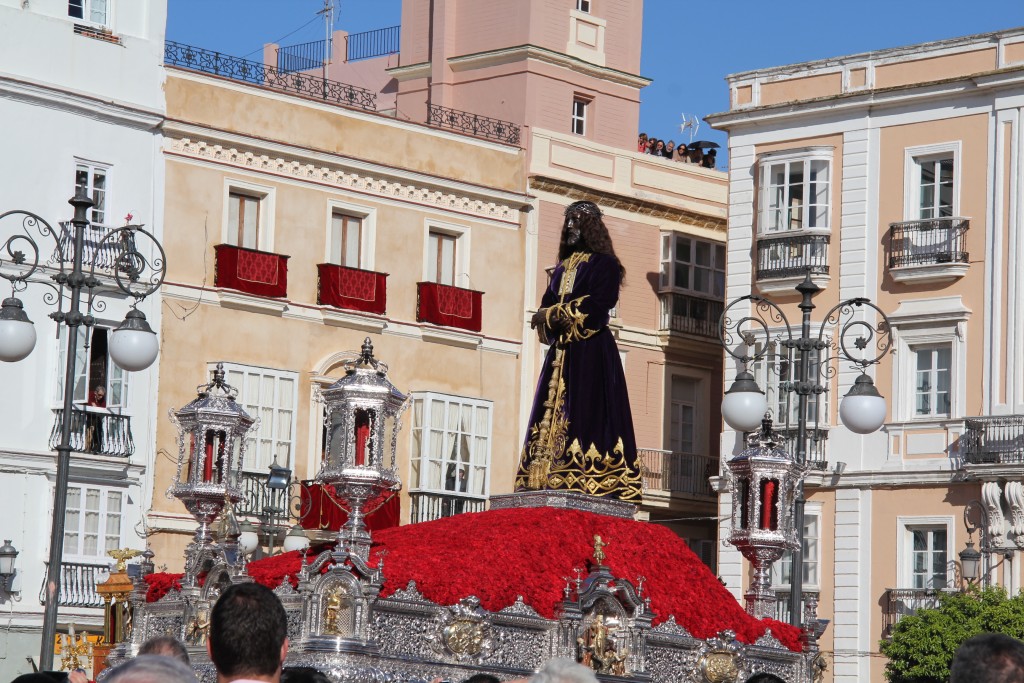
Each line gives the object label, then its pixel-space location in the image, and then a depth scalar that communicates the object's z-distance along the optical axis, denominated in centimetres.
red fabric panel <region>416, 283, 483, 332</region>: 3628
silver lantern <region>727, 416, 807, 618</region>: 1848
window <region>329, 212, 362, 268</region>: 3566
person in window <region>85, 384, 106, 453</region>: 3212
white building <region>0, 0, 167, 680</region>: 3152
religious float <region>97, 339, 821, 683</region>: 1454
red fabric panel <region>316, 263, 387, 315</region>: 3506
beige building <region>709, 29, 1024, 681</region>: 3350
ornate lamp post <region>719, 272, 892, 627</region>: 1970
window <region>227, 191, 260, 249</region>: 3434
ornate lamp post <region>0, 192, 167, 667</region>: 1850
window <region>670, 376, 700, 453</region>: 3912
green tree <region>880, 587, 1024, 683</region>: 2995
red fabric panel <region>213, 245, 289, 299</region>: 3375
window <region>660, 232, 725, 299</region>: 3925
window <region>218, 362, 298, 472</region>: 3375
